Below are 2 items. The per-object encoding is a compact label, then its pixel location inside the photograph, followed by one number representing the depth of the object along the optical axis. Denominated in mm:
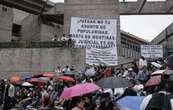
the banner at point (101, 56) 11267
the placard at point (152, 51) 10868
